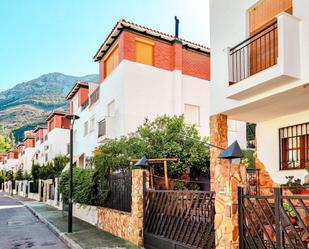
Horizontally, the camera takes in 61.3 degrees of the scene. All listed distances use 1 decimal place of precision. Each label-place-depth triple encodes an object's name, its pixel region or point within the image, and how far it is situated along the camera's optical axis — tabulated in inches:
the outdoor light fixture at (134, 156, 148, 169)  288.7
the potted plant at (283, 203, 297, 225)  194.4
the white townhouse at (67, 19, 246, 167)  536.7
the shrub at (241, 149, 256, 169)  544.3
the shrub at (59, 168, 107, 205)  424.0
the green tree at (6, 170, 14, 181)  1816.1
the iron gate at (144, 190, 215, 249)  201.1
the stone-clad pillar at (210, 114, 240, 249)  170.4
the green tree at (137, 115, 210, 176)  423.1
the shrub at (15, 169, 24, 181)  1563.5
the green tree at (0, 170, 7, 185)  2035.4
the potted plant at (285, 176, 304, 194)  276.7
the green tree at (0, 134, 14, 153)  2708.3
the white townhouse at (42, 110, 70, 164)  1203.6
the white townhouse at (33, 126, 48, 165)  1392.3
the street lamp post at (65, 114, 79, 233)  365.8
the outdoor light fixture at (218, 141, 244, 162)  165.4
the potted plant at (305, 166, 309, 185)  283.6
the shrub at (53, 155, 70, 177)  968.1
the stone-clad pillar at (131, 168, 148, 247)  283.0
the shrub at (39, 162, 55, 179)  993.4
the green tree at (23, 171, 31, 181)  1361.0
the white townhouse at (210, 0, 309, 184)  247.0
